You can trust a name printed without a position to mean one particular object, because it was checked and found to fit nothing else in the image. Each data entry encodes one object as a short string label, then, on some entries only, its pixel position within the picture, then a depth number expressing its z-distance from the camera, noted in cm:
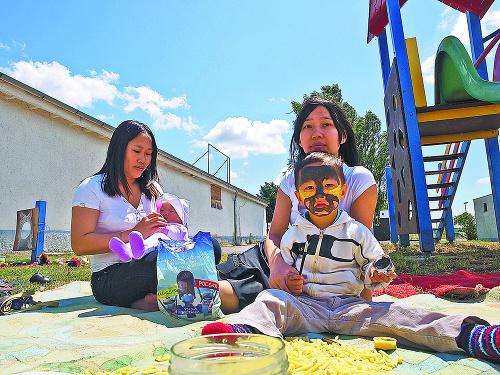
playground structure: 551
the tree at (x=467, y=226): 1703
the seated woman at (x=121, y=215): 252
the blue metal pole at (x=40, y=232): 713
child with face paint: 147
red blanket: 275
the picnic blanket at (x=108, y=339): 137
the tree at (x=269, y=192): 4362
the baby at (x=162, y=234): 246
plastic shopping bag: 222
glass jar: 56
